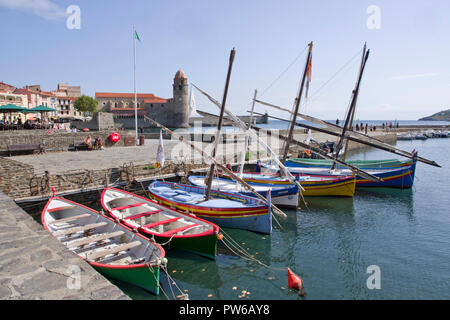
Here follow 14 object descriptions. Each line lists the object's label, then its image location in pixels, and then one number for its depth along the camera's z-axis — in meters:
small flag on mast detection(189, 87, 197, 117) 14.55
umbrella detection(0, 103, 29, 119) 27.81
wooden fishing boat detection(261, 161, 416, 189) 22.42
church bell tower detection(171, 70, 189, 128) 98.81
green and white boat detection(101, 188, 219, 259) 10.51
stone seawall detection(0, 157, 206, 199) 14.58
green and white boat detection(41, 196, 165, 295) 8.11
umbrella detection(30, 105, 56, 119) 31.14
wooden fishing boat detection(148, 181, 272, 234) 13.02
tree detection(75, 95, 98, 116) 94.00
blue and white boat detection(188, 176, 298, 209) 16.55
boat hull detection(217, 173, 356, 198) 19.45
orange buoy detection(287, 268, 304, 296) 8.89
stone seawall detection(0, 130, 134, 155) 23.28
